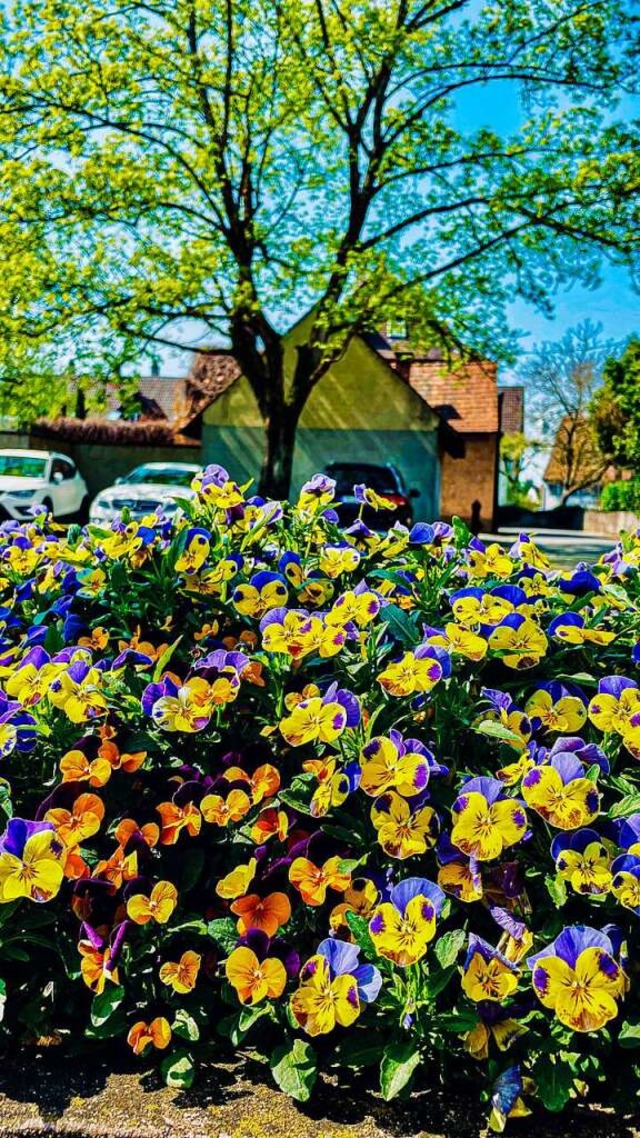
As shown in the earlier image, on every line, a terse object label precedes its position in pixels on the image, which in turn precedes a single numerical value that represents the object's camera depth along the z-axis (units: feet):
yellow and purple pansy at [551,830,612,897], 4.33
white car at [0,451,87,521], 62.49
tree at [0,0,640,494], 54.13
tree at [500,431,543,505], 177.17
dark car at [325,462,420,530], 54.22
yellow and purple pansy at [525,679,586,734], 5.33
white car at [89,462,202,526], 57.15
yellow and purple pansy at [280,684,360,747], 4.84
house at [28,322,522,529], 90.02
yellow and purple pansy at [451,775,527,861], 4.46
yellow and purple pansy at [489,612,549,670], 5.61
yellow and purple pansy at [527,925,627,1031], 3.92
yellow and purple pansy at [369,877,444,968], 4.15
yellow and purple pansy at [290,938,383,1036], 4.11
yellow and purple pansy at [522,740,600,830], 4.49
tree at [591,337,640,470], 77.10
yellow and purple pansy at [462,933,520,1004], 4.15
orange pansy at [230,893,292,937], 4.66
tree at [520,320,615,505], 156.85
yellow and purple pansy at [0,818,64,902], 4.44
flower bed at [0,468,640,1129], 4.21
